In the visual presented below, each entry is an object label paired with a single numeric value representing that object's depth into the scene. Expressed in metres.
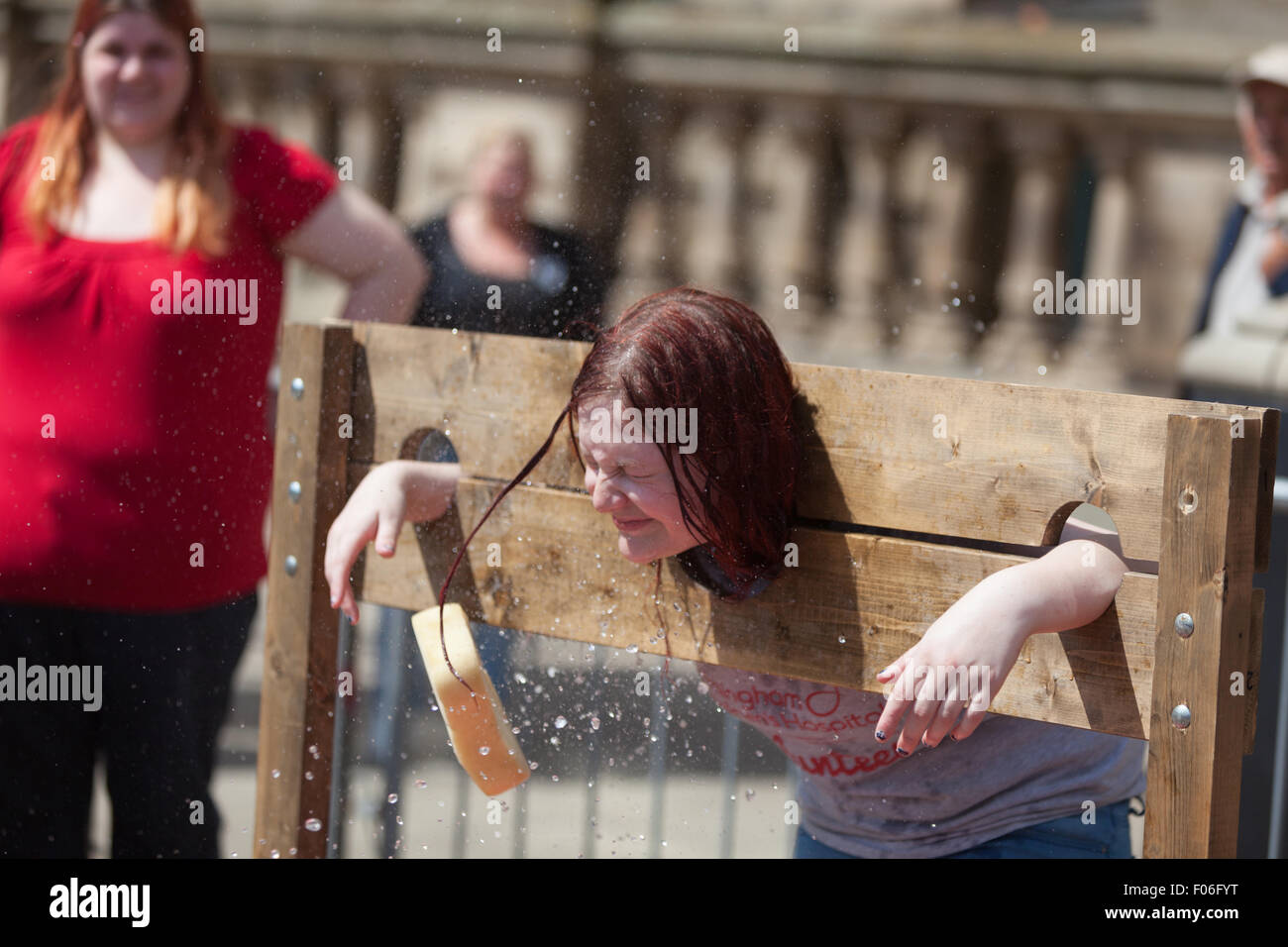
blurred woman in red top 3.12
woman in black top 4.55
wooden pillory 2.12
